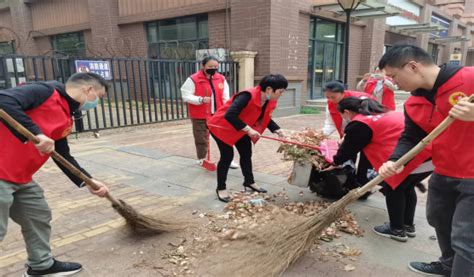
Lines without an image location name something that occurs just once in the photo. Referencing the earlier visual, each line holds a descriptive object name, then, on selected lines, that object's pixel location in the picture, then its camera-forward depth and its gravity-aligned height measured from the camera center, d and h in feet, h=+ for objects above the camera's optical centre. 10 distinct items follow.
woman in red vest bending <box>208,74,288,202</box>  12.01 -2.23
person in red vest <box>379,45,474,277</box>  6.41 -1.40
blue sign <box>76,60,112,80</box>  25.72 -0.35
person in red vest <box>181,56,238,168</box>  17.12 -1.73
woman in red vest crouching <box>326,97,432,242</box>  9.78 -2.57
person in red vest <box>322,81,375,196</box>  12.49 -2.28
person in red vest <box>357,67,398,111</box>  17.87 -1.52
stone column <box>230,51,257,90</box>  33.76 -0.54
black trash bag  12.30 -4.30
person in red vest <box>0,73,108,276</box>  6.90 -1.75
